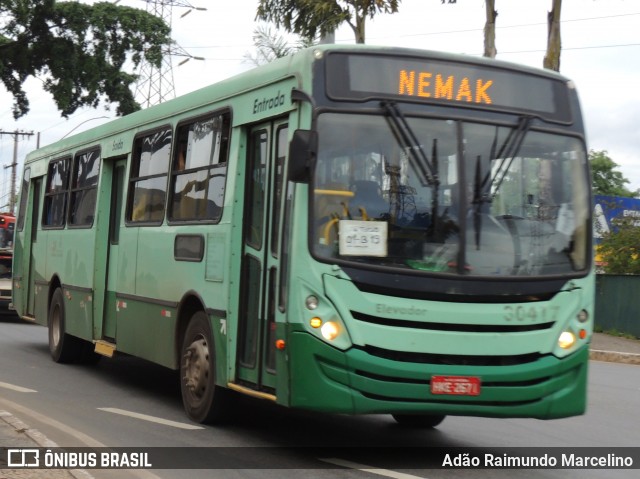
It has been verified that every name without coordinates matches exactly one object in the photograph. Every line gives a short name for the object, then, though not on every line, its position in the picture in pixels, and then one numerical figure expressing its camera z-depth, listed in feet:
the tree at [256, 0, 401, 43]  82.84
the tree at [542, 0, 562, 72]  79.66
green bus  26.61
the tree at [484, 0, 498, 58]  80.43
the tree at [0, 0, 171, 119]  121.29
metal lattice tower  126.00
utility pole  305.94
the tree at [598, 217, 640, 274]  94.02
